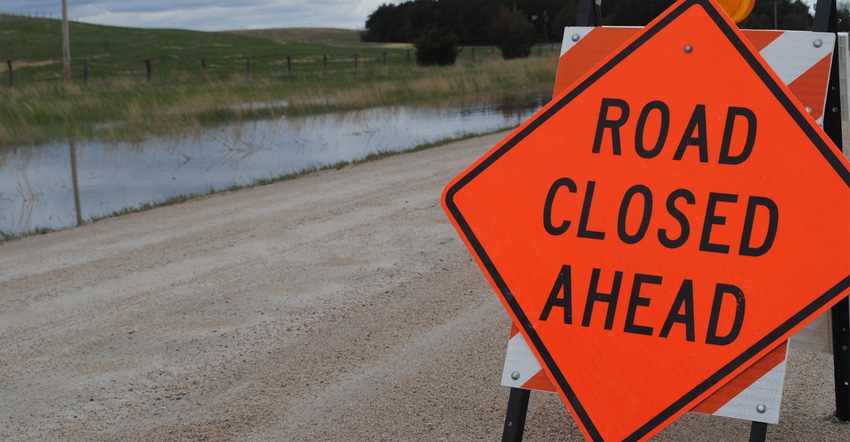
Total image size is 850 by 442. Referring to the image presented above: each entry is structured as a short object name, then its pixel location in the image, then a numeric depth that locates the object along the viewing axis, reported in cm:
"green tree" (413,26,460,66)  4709
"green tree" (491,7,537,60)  5454
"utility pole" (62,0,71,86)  3132
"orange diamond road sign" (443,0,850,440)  243
